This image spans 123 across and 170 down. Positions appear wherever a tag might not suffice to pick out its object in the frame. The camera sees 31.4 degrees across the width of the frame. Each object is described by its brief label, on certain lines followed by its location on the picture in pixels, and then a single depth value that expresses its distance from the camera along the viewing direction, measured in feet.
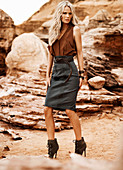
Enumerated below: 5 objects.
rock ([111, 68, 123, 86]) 24.67
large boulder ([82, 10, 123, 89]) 26.04
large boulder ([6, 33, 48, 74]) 32.81
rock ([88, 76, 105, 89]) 21.93
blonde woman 9.92
